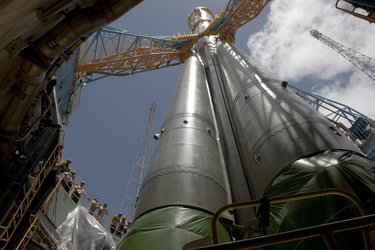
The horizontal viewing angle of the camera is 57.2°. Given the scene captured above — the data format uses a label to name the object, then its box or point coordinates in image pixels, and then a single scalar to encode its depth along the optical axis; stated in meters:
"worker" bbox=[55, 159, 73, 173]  12.20
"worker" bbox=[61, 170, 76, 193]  14.01
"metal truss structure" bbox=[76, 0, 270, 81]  19.45
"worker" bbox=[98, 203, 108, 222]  15.07
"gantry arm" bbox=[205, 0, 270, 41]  19.09
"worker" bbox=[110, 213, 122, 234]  14.66
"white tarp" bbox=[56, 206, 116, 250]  10.13
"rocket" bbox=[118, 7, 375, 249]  4.73
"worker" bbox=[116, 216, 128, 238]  14.59
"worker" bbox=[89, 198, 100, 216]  14.94
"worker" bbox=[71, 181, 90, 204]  14.62
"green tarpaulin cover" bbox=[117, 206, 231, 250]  5.11
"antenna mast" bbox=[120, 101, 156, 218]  23.37
